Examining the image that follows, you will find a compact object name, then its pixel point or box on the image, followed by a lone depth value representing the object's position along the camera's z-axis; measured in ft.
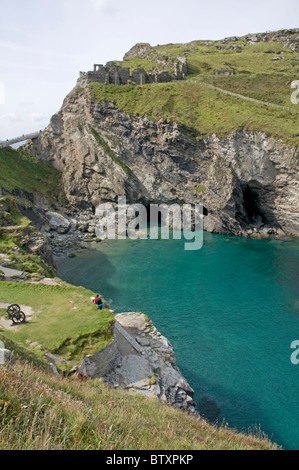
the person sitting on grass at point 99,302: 77.79
